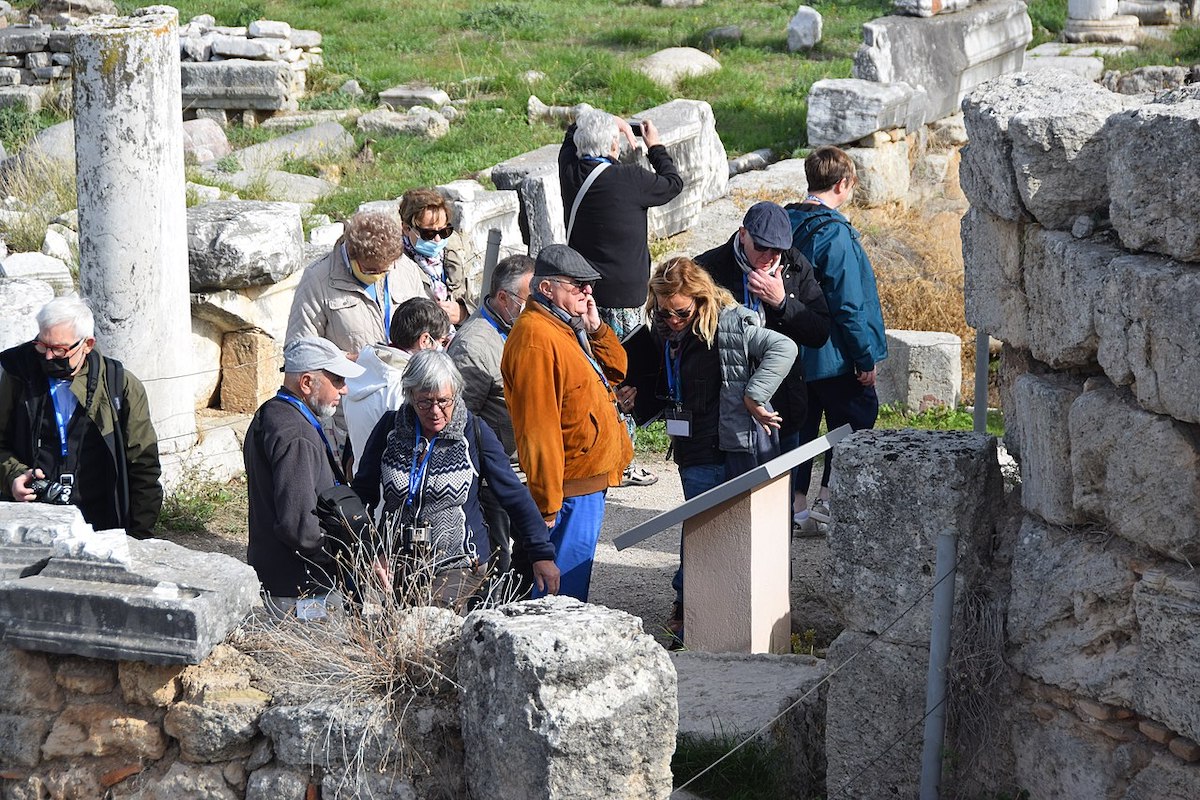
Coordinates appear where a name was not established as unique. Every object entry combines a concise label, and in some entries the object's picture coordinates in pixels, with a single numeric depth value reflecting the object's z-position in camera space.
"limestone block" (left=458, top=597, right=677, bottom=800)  7.55
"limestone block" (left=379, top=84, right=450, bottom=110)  29.12
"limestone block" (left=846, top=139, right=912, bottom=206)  26.03
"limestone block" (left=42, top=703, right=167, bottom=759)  8.49
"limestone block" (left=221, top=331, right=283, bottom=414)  16.95
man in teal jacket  13.55
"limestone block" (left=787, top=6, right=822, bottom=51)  34.12
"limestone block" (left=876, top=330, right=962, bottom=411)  18.73
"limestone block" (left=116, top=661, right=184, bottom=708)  8.40
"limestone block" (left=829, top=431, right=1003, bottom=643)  8.98
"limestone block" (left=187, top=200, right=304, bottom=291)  16.16
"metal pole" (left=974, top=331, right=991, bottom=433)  10.78
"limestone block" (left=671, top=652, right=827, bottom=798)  10.00
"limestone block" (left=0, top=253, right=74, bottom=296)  16.20
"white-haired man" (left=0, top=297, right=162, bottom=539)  11.09
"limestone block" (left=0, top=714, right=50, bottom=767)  8.70
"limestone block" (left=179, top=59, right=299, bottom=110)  28.87
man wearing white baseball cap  9.70
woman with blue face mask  14.58
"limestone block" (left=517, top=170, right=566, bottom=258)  19.72
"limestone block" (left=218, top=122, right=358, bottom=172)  24.41
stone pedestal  11.51
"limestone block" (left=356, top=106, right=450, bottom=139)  27.20
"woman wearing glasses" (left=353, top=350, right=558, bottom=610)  9.67
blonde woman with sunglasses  12.00
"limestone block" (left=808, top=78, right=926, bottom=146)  25.92
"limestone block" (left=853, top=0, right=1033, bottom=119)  27.45
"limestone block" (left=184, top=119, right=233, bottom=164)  25.47
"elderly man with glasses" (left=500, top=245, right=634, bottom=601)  11.27
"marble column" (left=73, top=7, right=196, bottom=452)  14.51
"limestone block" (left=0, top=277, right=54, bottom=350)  14.41
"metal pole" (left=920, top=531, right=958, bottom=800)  8.71
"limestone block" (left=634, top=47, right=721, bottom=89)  30.44
